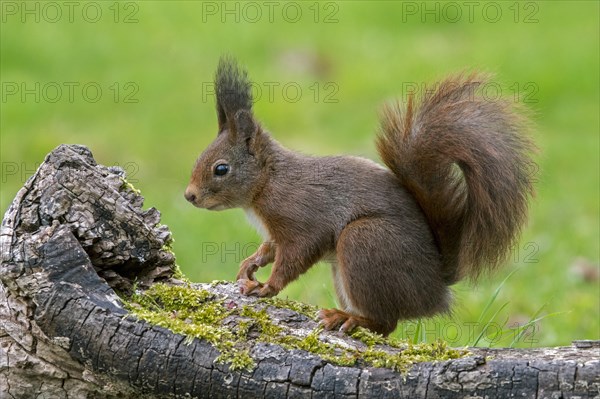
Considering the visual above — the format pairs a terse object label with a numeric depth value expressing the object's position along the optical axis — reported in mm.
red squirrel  5477
